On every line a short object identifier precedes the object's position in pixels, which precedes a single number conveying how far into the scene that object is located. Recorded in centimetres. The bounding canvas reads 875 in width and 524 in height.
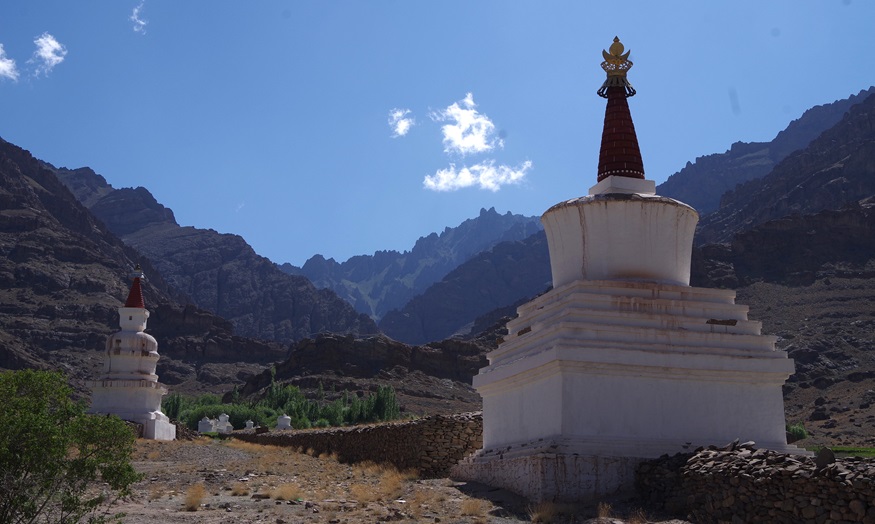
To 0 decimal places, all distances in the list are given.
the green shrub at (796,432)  3977
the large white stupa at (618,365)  1580
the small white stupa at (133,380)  4381
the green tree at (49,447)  1052
